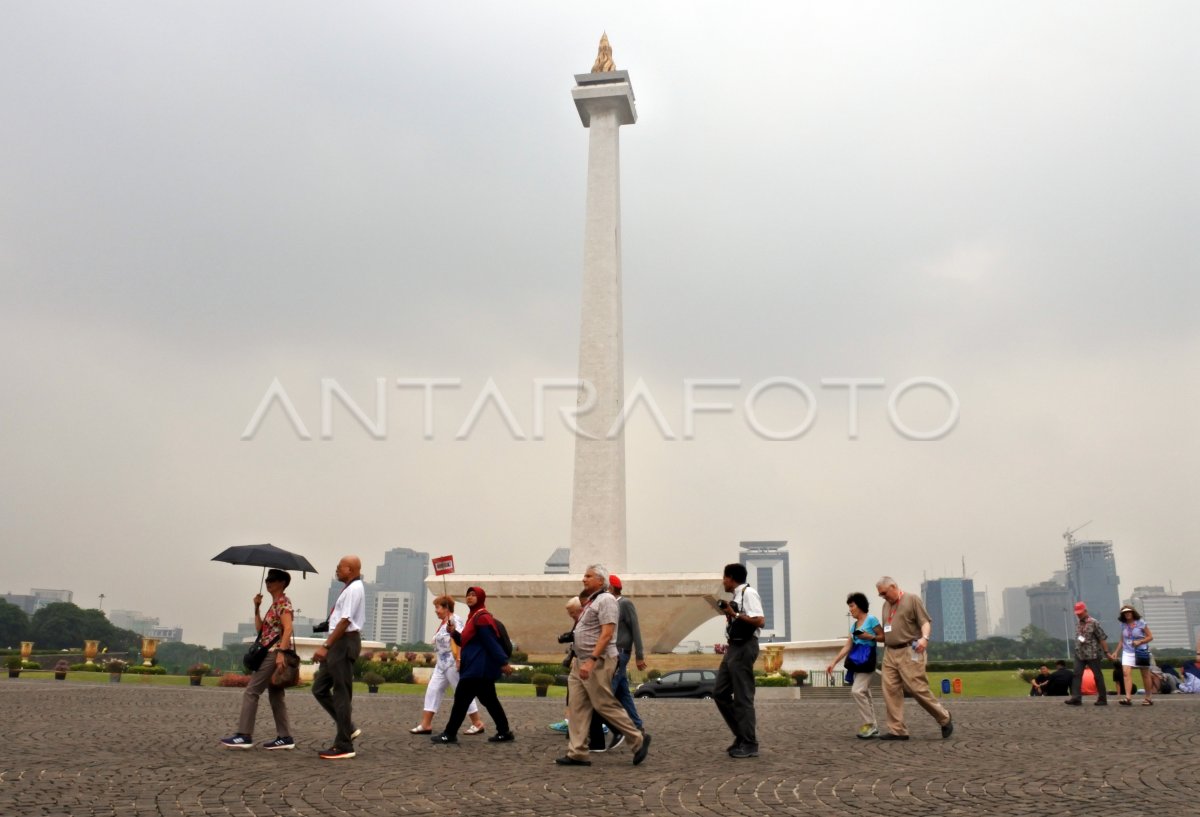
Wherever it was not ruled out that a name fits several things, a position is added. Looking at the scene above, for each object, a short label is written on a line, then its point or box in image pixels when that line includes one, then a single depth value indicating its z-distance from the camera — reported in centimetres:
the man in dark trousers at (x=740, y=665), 895
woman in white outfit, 1096
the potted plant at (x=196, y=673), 2470
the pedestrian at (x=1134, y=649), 1499
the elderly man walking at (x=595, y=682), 825
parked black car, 2258
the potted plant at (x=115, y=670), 2503
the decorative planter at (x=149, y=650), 3091
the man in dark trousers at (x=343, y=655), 862
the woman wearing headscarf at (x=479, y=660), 955
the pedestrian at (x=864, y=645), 1055
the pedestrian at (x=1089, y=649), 1480
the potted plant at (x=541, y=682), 2159
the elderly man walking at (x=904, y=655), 1030
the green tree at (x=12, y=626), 6244
